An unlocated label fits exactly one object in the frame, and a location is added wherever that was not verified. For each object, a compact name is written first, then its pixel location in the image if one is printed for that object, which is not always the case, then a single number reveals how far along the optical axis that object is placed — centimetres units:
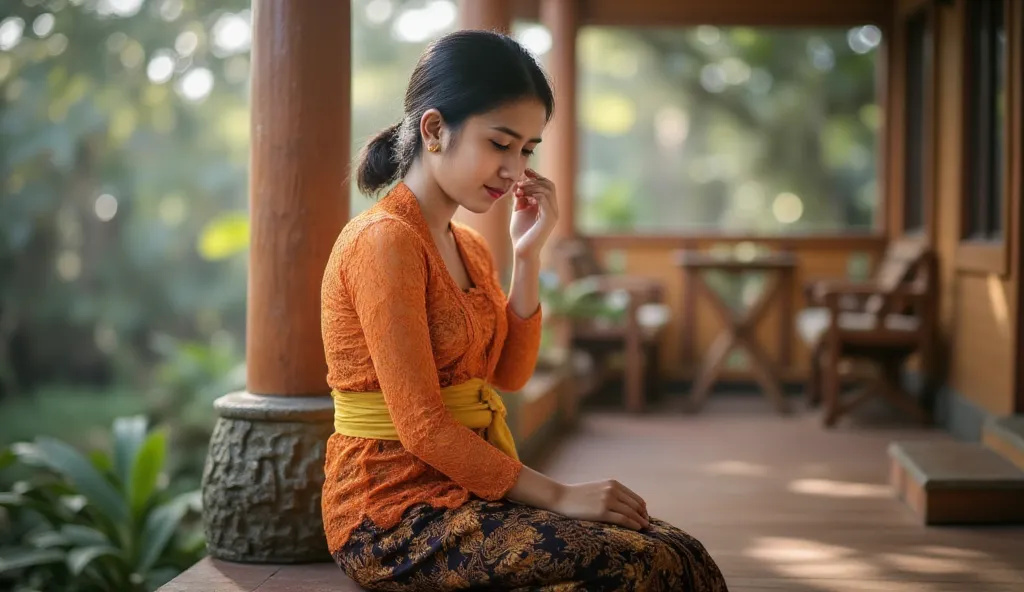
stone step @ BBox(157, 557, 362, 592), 246
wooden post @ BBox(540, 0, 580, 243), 755
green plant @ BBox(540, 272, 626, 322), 648
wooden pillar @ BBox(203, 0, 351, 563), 270
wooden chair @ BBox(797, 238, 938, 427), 612
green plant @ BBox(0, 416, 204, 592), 393
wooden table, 663
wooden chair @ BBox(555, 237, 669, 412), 671
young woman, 196
